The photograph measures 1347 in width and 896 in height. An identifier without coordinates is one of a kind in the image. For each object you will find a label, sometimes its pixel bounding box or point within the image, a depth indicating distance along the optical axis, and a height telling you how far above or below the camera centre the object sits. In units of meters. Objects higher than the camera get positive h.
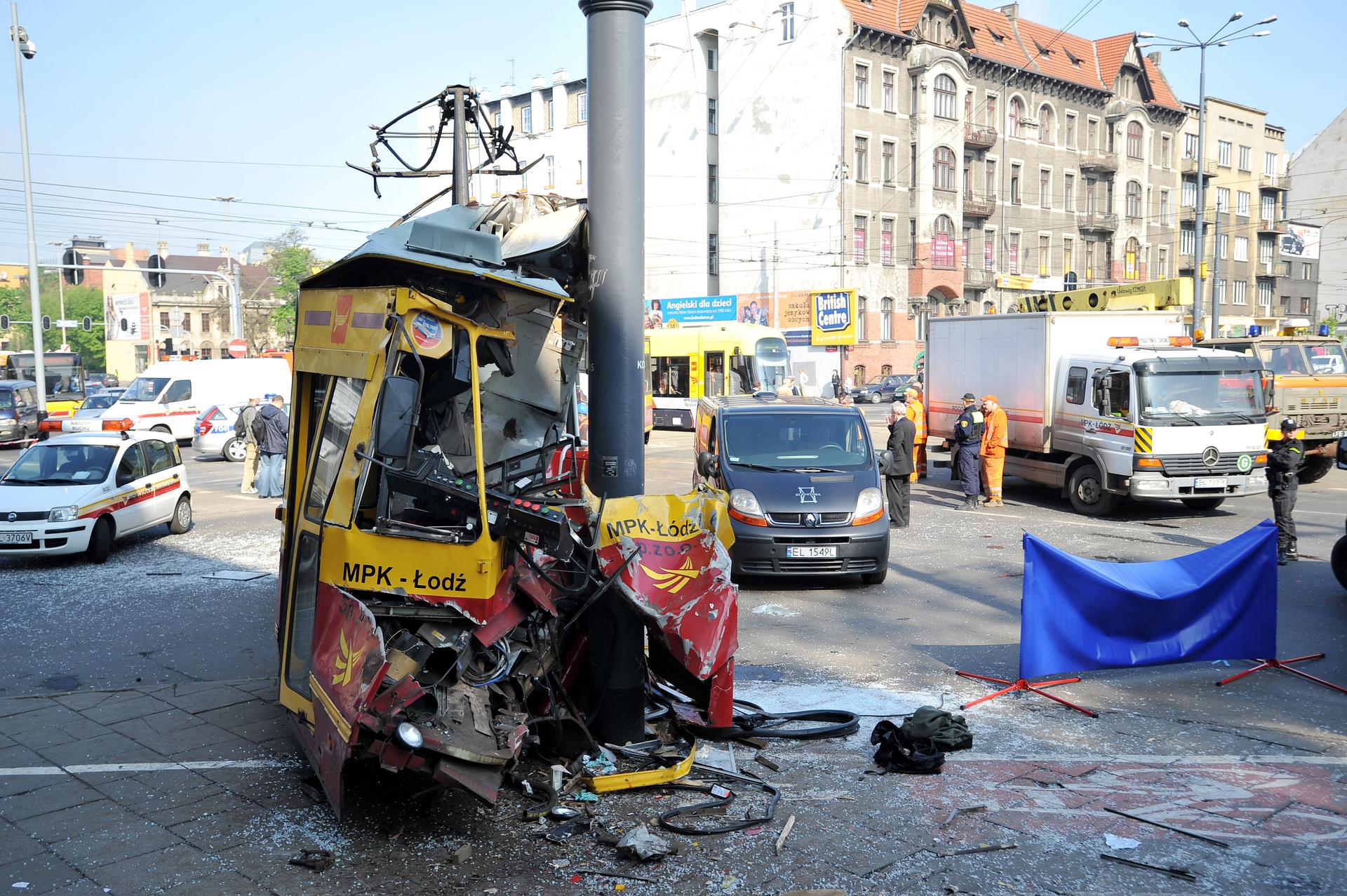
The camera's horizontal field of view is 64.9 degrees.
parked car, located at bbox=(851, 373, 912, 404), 50.72 -0.71
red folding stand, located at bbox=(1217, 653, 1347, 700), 8.03 -2.22
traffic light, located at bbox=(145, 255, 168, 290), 31.12 +3.08
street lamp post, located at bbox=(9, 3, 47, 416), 29.39 +5.44
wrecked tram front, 4.99 -0.88
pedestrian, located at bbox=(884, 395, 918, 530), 14.88 -1.31
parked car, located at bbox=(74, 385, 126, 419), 30.84 -0.80
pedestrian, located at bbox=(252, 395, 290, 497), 18.41 -1.19
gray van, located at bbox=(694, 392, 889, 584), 11.12 -1.21
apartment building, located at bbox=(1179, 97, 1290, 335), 70.56 +11.34
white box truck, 15.54 -0.51
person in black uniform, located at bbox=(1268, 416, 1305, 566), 11.93 -1.14
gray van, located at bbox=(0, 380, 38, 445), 31.76 -1.06
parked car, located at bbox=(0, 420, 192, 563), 12.62 -1.47
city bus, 48.12 +0.38
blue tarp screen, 7.57 -1.72
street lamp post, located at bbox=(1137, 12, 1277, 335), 31.70 +8.75
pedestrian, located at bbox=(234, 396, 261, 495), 19.75 -1.32
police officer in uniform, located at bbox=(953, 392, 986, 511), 17.03 -1.17
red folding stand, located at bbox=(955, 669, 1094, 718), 7.54 -2.23
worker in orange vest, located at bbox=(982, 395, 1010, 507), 17.11 -1.17
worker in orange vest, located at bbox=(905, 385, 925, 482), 19.08 -0.92
